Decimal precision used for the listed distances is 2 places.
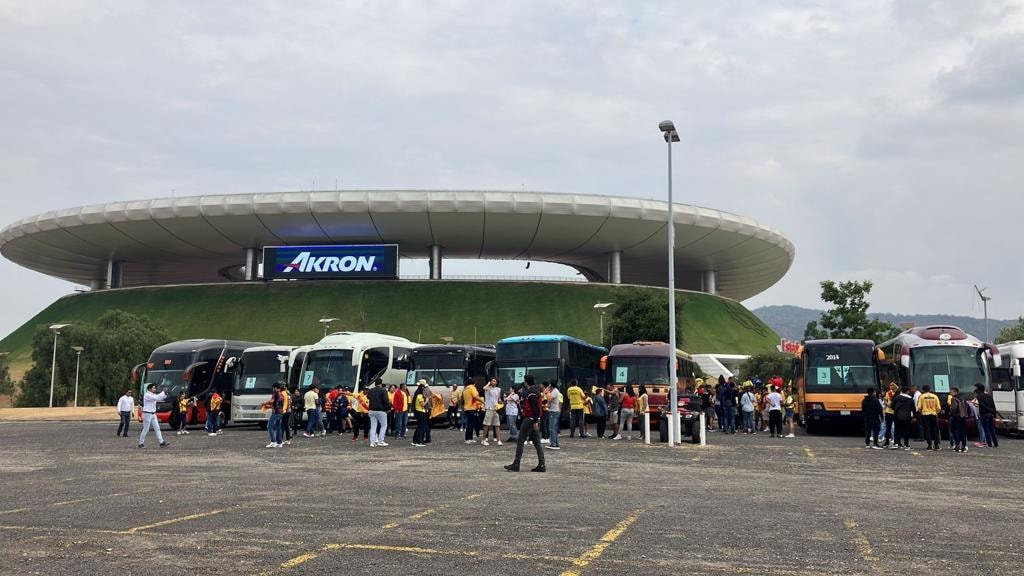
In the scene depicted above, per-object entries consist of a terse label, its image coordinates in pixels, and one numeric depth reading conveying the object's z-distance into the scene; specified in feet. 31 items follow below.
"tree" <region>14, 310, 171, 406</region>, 169.17
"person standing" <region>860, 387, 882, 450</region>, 65.92
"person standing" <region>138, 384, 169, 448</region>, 65.71
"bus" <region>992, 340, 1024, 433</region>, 81.25
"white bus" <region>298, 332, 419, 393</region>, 91.97
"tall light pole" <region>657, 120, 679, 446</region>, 67.56
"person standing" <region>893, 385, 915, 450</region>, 64.03
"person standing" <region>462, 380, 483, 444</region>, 68.03
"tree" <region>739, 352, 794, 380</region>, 203.00
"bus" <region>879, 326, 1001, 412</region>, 80.07
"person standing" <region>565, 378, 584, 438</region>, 73.72
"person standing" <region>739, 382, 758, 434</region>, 86.69
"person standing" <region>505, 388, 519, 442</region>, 68.80
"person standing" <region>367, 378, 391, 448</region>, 65.77
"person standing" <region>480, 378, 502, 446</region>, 67.10
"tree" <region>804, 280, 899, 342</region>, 165.37
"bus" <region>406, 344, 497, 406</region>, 95.71
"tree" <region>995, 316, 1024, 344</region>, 239.09
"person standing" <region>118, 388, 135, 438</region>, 78.48
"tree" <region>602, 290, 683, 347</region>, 172.65
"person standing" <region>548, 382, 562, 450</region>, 61.77
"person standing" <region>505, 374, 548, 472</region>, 44.80
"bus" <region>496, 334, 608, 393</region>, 89.10
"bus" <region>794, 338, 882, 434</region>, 82.84
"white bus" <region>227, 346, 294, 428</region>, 95.61
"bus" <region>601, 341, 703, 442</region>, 88.89
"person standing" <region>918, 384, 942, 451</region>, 64.75
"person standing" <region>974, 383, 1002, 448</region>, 68.74
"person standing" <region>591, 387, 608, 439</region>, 77.46
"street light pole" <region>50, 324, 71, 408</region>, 158.51
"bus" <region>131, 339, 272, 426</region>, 98.73
